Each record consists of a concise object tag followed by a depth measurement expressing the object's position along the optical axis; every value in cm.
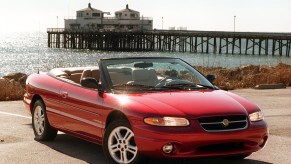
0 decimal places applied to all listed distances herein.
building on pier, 12056
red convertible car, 632
